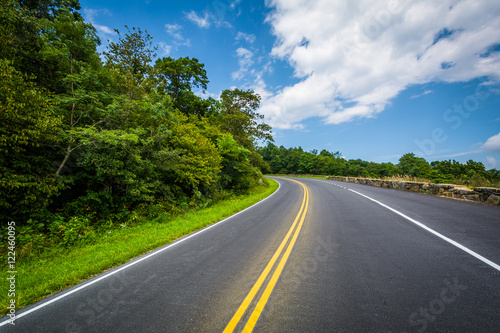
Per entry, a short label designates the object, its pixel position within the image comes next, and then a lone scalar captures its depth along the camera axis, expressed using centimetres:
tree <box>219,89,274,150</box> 2060
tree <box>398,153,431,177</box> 6244
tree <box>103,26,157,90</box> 1287
